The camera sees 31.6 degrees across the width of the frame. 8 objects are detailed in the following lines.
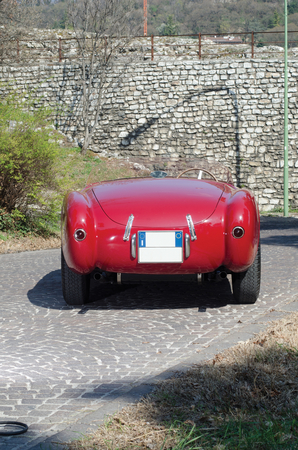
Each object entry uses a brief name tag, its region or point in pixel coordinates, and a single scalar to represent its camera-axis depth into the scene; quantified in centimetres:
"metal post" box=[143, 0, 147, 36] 3175
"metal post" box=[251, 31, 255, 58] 2222
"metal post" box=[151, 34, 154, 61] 2323
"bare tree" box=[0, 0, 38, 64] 1592
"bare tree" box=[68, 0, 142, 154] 2109
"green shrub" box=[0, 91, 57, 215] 907
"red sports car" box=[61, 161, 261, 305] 418
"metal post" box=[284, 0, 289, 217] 1916
